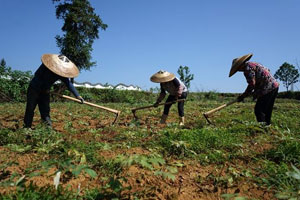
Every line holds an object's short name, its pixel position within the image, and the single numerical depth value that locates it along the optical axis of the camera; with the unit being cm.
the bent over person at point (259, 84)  442
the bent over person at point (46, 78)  397
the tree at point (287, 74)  5766
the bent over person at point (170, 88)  547
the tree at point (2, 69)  1126
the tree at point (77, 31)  2501
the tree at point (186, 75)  2756
